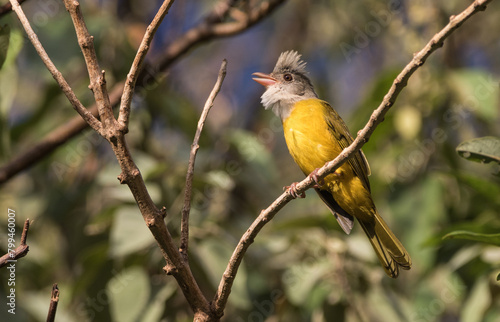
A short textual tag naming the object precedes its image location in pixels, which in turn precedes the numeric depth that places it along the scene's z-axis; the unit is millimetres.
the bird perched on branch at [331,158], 6461
